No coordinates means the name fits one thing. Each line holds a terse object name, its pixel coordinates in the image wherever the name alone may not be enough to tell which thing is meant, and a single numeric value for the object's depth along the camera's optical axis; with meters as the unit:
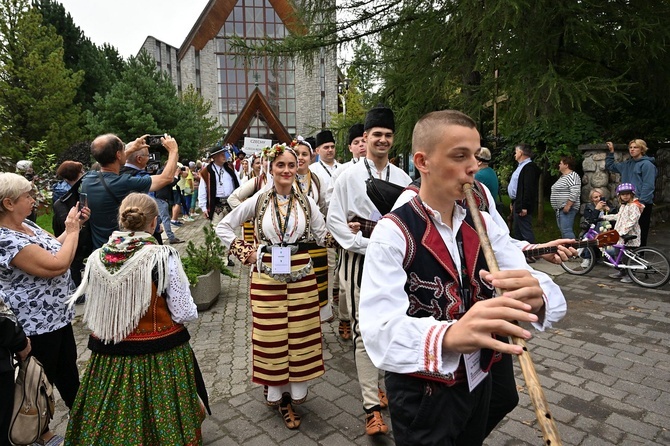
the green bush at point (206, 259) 6.04
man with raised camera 3.67
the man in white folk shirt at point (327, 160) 6.50
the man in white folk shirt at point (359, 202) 3.53
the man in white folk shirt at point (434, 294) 1.40
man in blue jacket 7.44
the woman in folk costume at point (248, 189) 4.94
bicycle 6.38
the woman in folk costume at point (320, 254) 4.74
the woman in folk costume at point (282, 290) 3.37
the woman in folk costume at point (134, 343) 2.58
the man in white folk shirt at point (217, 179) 8.93
